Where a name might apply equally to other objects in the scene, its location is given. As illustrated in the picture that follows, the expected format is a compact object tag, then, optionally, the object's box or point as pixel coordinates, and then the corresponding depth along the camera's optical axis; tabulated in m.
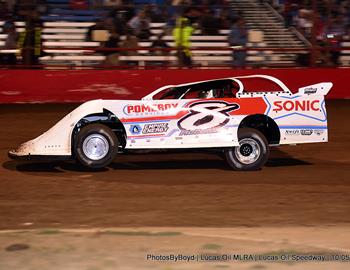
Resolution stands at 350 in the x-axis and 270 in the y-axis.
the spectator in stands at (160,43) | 19.64
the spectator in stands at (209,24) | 20.22
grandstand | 18.98
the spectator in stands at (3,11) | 19.62
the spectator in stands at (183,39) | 19.25
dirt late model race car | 10.05
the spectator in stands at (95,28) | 19.48
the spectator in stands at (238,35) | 19.70
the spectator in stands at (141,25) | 19.83
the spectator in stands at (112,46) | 18.94
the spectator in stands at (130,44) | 19.20
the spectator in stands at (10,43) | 18.66
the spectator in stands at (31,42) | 18.64
